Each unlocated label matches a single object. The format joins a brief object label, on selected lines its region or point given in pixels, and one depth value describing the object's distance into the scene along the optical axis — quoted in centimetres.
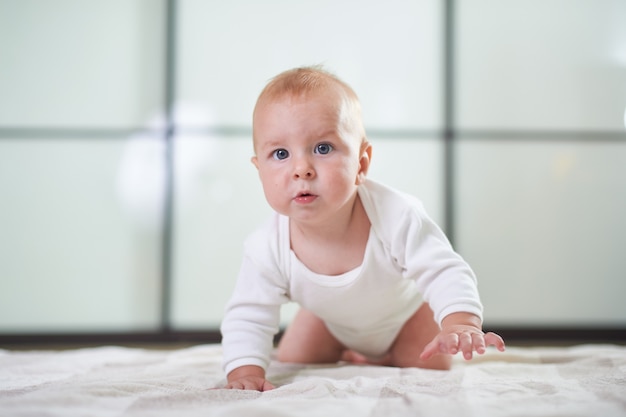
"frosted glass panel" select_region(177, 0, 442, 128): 242
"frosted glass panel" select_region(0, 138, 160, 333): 238
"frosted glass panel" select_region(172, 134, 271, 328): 240
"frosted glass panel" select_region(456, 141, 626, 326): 244
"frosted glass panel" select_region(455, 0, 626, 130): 247
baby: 109
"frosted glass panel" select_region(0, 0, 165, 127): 239
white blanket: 81
